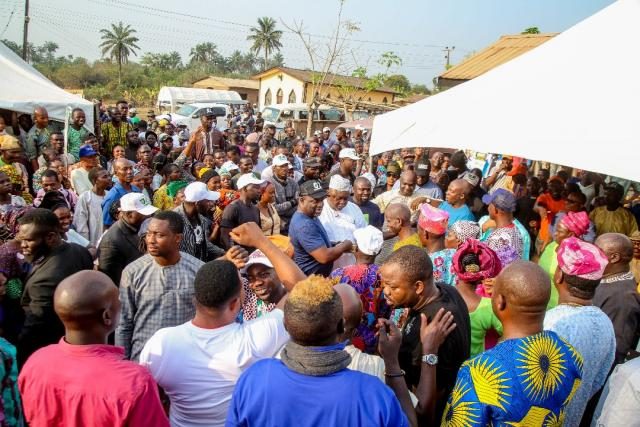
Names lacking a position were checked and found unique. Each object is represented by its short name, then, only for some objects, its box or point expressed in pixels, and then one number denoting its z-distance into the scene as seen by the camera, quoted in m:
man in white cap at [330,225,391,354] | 2.82
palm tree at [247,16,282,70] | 75.44
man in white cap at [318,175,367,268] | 4.96
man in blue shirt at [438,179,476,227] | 5.43
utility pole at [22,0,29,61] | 21.16
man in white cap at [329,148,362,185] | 7.96
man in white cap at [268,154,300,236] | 6.66
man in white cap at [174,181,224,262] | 4.46
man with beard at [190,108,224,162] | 9.31
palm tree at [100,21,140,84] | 68.19
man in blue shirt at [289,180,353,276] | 4.19
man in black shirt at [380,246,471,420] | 2.45
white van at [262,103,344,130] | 26.30
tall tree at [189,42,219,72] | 89.31
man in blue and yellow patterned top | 2.00
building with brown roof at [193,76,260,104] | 43.60
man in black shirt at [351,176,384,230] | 5.82
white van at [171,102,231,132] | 23.34
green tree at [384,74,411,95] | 42.45
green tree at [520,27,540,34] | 26.20
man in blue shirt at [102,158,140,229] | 5.20
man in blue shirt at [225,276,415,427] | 1.65
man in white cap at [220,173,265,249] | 5.11
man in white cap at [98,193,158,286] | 3.83
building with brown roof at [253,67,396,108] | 38.28
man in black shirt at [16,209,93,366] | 3.07
